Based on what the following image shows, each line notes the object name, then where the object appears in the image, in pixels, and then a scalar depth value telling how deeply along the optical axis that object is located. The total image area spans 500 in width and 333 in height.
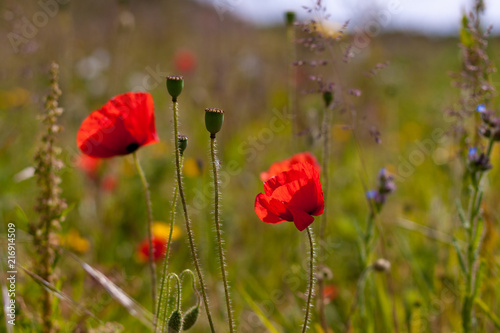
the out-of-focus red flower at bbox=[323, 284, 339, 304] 1.06
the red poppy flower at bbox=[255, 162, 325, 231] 0.74
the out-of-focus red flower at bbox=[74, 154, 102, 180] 1.52
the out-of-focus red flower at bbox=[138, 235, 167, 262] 1.18
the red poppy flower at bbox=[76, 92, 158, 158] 0.81
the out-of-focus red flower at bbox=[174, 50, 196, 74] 4.26
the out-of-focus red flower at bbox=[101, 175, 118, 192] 1.51
